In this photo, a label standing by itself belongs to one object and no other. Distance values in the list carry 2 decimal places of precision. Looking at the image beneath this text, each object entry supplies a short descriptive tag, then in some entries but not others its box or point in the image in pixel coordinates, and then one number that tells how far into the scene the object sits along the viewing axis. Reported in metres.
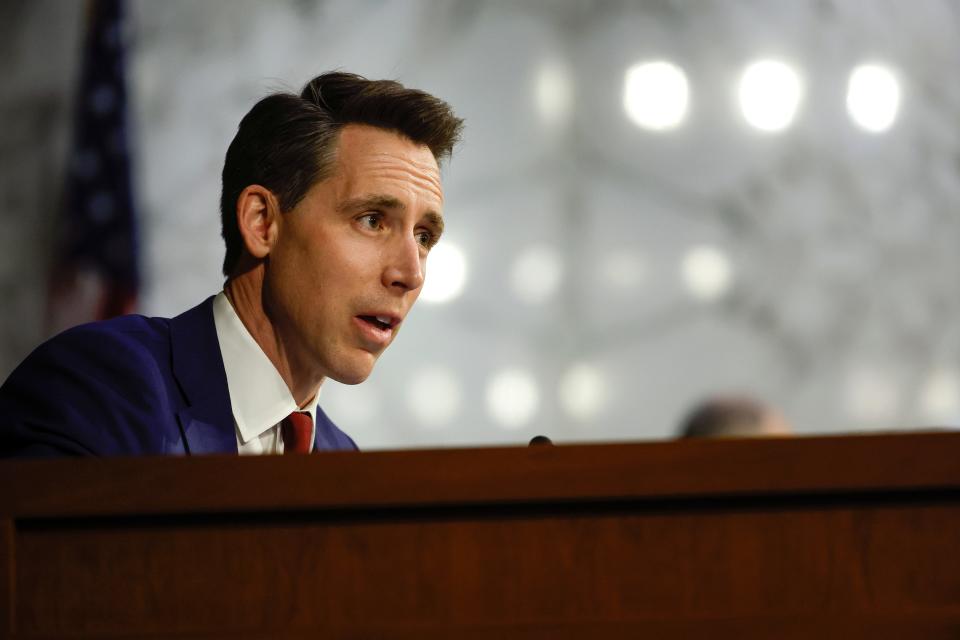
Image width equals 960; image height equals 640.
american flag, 4.33
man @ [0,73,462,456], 3.67
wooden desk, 3.46
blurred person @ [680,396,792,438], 4.40
